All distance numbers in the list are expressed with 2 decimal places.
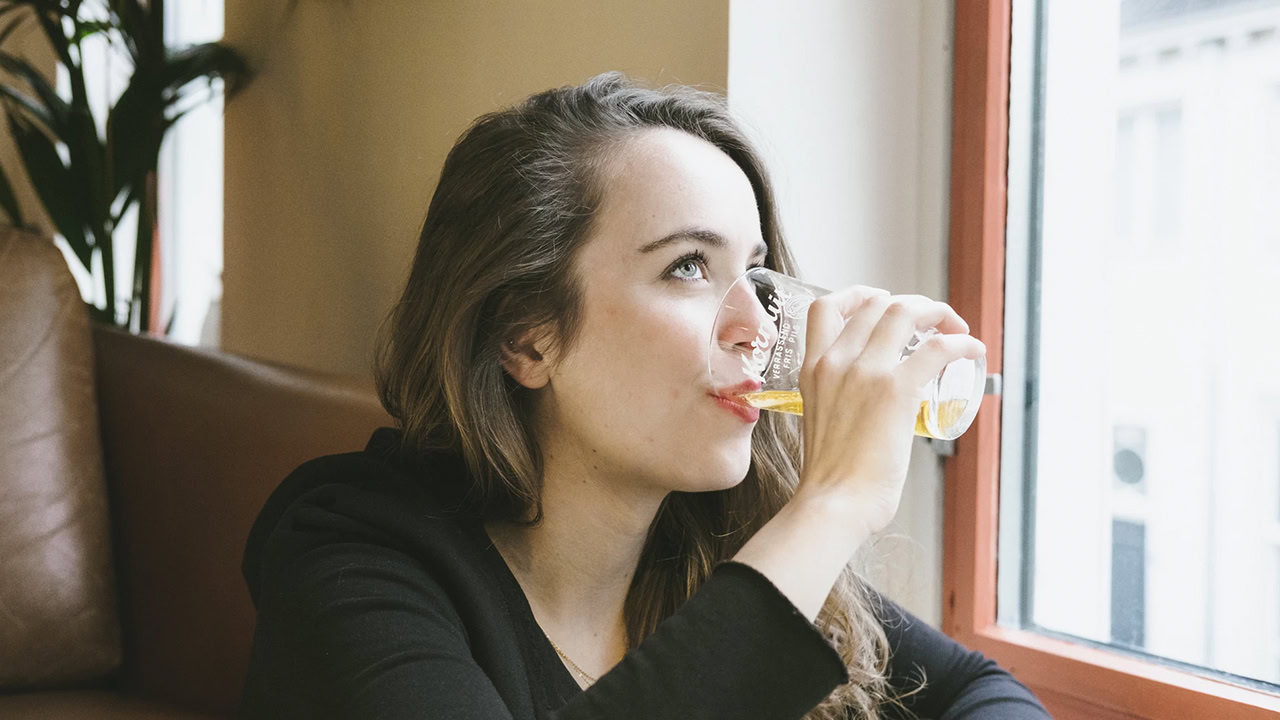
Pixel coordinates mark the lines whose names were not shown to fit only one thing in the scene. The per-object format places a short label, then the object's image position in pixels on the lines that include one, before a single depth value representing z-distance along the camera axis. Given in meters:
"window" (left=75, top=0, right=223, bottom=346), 3.05
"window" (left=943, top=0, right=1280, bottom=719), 1.07
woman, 0.72
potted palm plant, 2.06
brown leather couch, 1.28
